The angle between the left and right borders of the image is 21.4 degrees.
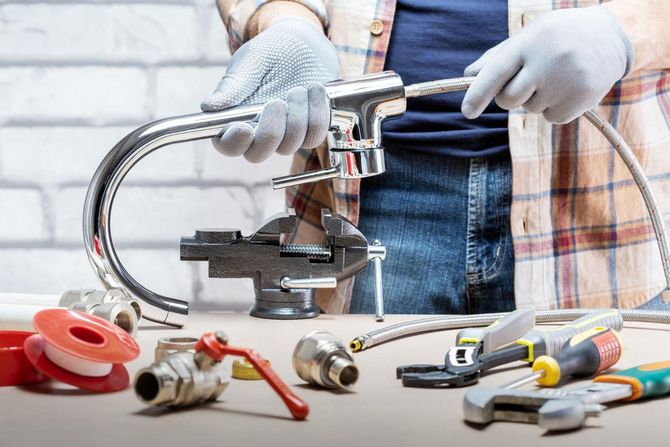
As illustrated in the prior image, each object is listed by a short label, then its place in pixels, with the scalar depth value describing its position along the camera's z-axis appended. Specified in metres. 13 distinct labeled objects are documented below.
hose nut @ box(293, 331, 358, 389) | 1.11
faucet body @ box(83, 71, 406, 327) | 1.30
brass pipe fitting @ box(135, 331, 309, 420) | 1.07
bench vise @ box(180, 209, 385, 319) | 1.33
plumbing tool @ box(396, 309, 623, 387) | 1.13
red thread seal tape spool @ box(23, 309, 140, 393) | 1.10
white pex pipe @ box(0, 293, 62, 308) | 1.25
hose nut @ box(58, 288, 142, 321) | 1.23
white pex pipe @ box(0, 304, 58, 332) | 1.20
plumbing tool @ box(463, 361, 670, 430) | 1.04
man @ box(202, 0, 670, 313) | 1.50
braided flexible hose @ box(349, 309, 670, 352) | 1.27
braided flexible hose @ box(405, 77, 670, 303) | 1.32
